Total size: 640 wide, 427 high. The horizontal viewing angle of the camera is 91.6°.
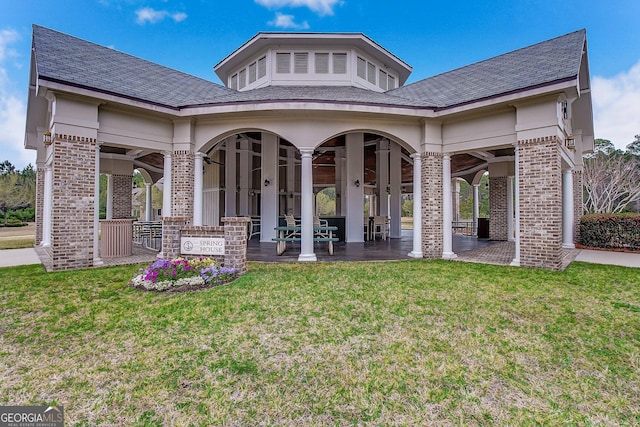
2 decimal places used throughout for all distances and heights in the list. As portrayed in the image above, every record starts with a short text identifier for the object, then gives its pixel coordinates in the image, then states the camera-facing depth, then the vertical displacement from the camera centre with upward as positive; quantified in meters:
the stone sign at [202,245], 6.25 -0.56
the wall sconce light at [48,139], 7.43 +1.95
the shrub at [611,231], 10.35 -0.42
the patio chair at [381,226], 13.74 -0.36
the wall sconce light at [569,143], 8.34 +2.10
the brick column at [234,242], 6.12 -0.48
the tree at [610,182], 21.06 +2.57
